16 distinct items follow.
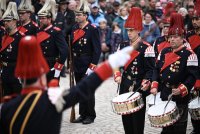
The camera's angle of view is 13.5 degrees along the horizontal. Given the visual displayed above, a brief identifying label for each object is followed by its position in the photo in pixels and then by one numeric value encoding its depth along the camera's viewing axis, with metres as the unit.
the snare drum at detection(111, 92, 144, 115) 10.88
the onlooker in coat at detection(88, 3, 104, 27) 25.12
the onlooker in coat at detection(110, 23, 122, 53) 25.19
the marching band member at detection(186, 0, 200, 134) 13.42
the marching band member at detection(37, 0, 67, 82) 14.16
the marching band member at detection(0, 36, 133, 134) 6.20
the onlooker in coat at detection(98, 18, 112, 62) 25.29
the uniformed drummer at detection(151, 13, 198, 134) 10.96
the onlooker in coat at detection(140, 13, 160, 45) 23.68
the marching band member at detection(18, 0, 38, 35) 14.52
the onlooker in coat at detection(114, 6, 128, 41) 25.45
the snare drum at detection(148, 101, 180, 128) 10.57
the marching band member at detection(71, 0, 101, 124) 14.86
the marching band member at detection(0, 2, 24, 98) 13.61
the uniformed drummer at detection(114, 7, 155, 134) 11.61
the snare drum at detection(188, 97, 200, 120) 12.36
